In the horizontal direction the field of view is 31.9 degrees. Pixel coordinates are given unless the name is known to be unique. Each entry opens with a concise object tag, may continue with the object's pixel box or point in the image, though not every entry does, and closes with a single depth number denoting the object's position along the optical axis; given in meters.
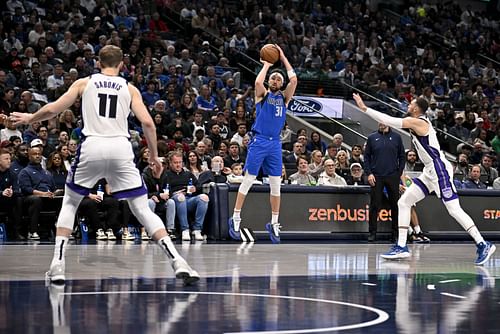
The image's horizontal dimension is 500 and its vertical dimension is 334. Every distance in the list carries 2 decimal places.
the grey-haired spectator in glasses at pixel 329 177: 15.80
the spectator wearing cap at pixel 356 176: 16.50
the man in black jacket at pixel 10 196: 13.96
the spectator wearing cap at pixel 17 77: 18.19
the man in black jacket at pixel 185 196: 14.36
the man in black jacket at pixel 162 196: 14.32
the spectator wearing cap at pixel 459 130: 22.66
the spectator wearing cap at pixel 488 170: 18.69
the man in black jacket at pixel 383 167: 15.05
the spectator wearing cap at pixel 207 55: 22.67
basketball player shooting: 12.81
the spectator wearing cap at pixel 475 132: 22.66
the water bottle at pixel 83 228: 14.15
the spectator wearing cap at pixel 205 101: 19.98
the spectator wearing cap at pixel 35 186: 13.84
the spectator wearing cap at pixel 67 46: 20.11
